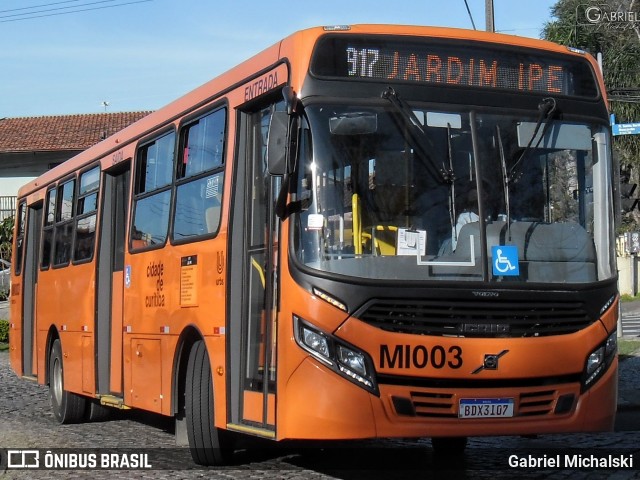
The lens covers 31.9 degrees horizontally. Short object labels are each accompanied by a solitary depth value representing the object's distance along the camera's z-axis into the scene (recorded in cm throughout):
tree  4597
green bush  3003
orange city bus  723
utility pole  2025
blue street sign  1877
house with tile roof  5462
